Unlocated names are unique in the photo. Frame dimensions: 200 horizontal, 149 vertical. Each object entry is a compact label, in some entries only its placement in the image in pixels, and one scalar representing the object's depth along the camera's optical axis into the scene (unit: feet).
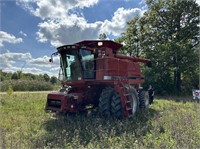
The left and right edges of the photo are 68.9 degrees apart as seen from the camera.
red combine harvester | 17.45
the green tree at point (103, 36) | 63.62
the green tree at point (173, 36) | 45.78
